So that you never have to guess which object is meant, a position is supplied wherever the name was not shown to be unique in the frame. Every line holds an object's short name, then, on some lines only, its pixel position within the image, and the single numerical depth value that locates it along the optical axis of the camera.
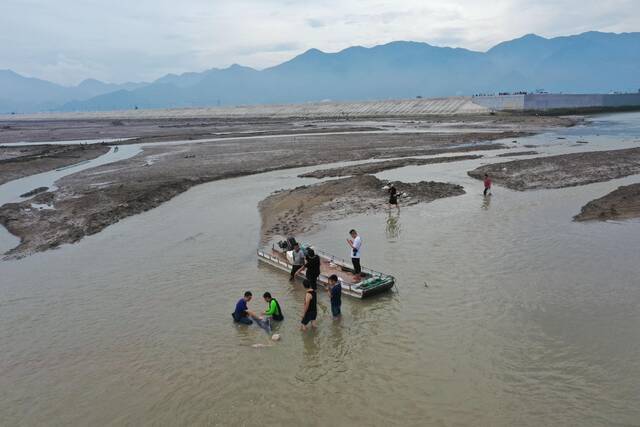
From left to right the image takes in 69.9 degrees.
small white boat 13.85
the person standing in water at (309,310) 11.86
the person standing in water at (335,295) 12.36
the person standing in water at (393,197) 23.63
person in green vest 12.64
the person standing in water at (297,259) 15.37
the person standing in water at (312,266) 13.73
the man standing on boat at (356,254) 14.62
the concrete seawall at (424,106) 105.69
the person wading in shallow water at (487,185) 26.17
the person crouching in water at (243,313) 12.58
